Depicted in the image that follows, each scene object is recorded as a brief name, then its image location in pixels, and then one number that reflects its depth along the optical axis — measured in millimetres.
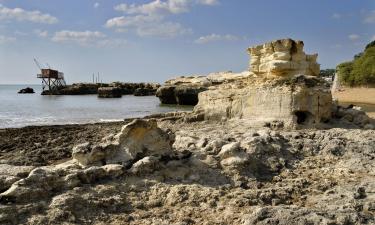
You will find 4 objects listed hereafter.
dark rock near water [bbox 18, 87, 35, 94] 96125
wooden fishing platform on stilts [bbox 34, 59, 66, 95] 81112
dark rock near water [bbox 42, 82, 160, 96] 73550
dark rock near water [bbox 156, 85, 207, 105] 45688
